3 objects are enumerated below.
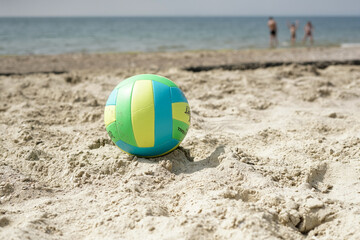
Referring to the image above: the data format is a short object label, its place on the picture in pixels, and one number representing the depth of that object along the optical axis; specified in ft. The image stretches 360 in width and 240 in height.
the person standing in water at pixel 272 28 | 51.01
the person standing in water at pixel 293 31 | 53.93
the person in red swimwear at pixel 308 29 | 53.67
